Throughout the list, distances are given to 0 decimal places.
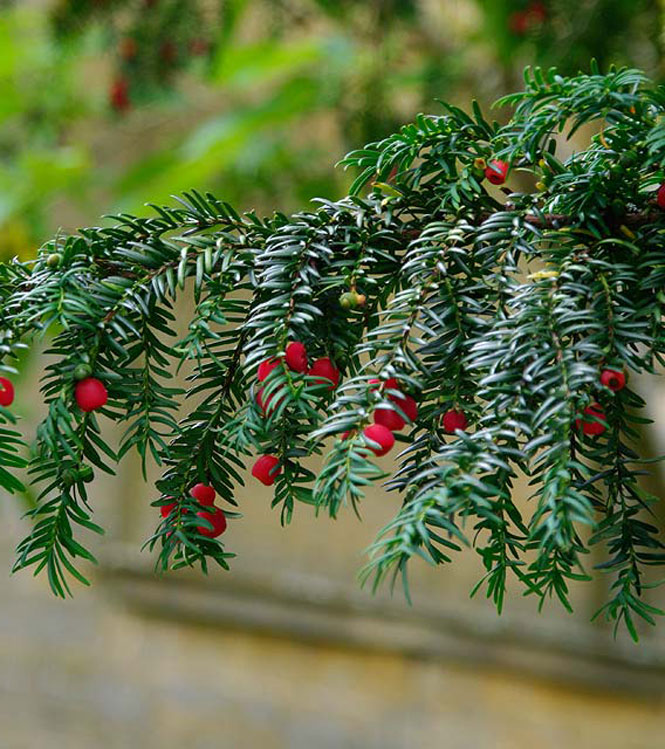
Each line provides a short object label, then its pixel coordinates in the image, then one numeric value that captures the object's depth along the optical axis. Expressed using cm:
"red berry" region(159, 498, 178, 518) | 96
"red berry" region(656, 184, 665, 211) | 94
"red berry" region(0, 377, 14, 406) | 94
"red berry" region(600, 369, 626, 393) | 90
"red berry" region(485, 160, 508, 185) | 98
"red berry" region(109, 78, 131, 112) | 241
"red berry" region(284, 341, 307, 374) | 93
